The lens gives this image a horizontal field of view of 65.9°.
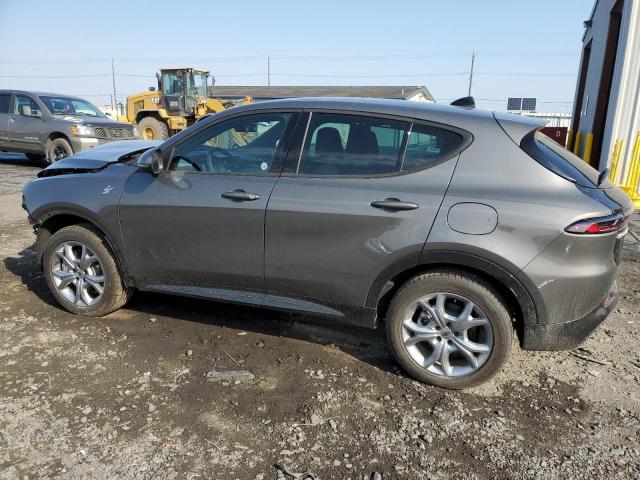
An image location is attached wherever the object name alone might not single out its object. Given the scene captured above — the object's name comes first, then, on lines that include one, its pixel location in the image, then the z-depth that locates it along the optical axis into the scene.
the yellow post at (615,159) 9.48
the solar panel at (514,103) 58.47
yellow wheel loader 18.39
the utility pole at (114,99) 52.64
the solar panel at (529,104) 58.19
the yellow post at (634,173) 9.27
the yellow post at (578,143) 13.84
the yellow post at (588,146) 11.76
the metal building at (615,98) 9.32
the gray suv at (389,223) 2.84
